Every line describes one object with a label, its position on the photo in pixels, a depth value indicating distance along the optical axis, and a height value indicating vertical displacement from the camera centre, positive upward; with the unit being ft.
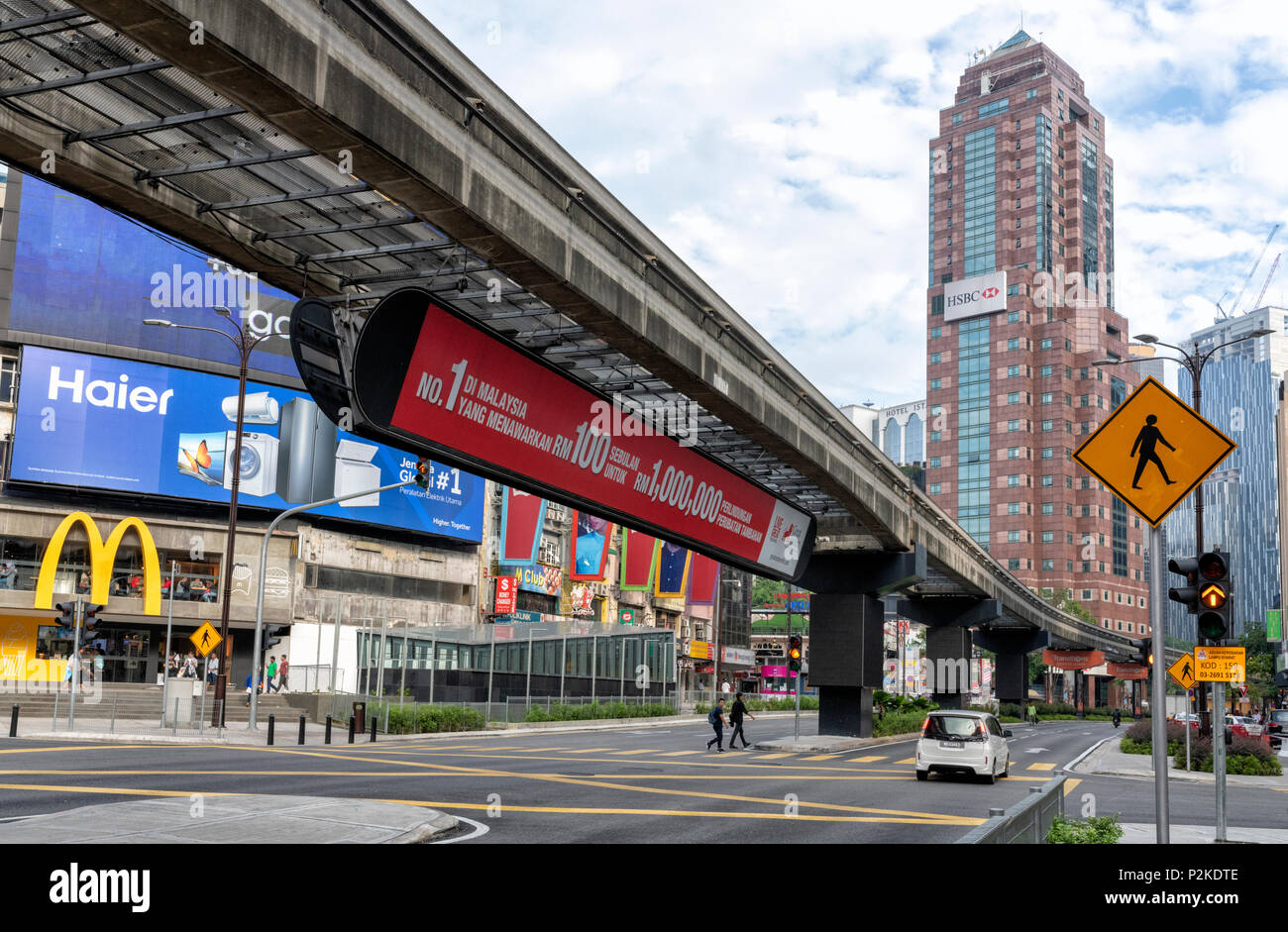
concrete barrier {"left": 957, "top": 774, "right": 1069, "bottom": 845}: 24.40 -5.25
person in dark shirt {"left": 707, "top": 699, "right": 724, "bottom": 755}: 113.61 -10.93
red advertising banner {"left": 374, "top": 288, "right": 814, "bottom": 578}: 49.42 +9.35
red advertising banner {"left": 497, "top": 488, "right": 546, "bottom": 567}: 237.45 +16.17
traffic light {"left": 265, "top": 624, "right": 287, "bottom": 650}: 194.48 -5.51
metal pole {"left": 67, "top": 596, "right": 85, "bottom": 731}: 105.45 -6.25
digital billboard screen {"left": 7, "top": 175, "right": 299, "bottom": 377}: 186.29 +52.41
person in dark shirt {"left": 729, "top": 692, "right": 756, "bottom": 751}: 117.39 -10.52
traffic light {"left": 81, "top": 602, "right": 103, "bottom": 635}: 115.55 -1.97
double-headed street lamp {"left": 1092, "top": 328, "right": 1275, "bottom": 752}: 103.97 +23.84
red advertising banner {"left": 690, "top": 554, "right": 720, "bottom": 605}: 296.30 +7.96
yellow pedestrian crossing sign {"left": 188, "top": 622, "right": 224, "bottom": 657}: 108.06 -3.66
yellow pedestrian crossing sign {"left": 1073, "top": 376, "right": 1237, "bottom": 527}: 29.37 +4.36
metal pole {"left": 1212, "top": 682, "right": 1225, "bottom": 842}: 42.88 -4.62
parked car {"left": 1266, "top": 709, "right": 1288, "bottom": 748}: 199.50 -21.17
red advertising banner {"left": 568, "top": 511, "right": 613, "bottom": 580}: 259.80 +12.18
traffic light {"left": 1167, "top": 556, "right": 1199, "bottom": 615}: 45.52 +1.52
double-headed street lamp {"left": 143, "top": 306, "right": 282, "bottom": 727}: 115.34 +3.25
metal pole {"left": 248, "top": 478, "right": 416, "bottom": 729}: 107.86 -2.03
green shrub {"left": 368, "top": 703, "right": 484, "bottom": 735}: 127.54 -13.13
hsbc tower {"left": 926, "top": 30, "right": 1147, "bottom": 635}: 493.77 +122.45
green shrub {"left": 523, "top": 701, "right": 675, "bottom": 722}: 160.15 -15.60
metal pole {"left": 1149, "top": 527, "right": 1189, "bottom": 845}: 27.35 -2.04
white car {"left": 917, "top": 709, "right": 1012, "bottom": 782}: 83.66 -9.52
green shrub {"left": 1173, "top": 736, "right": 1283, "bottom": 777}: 107.76 -12.89
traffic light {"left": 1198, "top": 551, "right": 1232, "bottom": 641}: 44.62 +1.04
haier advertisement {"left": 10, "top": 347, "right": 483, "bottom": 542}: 181.47 +26.62
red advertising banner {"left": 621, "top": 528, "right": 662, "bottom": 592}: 276.21 +11.05
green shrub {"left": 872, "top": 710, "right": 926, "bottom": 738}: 142.51 -14.15
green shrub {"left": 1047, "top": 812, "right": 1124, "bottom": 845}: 33.42 -6.35
